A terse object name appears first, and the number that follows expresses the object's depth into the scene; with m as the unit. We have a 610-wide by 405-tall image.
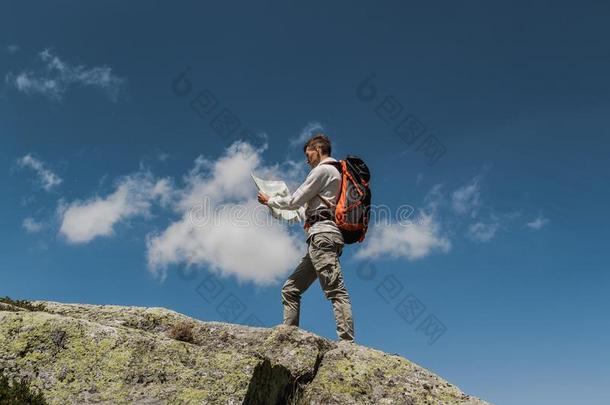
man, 9.02
